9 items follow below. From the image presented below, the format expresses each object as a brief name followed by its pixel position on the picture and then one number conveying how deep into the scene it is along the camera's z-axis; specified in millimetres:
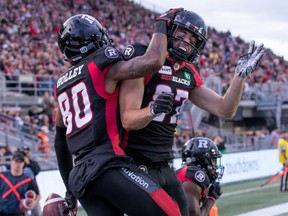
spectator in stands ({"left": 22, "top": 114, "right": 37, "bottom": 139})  14917
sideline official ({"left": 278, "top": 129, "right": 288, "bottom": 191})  15852
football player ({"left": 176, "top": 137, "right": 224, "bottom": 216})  4934
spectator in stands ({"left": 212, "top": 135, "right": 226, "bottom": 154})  16641
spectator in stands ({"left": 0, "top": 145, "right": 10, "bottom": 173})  10698
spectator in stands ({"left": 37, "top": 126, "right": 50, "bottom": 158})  14352
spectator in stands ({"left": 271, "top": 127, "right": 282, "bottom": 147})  22262
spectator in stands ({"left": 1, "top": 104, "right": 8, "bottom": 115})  15289
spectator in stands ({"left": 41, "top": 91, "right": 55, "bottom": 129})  16188
